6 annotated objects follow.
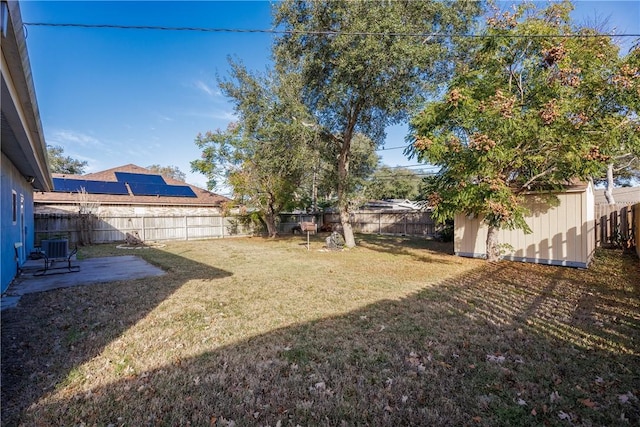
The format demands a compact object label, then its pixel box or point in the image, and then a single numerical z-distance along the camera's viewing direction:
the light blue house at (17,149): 2.58
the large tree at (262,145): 11.72
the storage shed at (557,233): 8.25
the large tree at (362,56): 9.38
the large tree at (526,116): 7.06
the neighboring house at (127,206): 15.62
